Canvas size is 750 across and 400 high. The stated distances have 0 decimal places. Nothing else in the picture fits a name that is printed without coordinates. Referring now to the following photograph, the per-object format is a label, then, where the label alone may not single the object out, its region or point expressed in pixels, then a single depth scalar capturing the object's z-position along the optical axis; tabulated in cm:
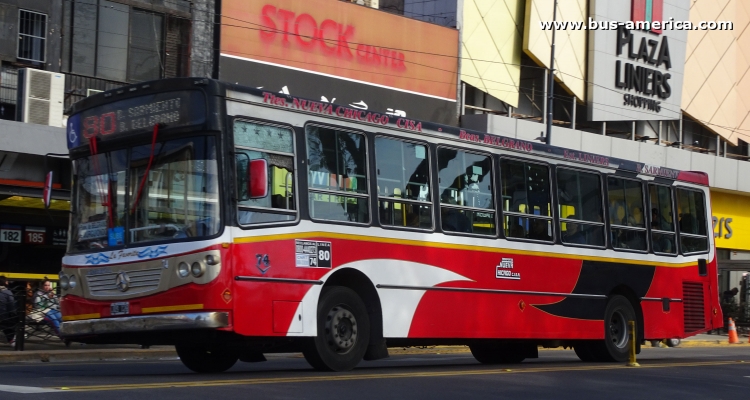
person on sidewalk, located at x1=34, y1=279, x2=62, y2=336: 2161
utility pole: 3255
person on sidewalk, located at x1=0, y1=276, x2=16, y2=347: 2062
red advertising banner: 2945
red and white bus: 1168
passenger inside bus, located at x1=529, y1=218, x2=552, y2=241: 1617
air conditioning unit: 2483
